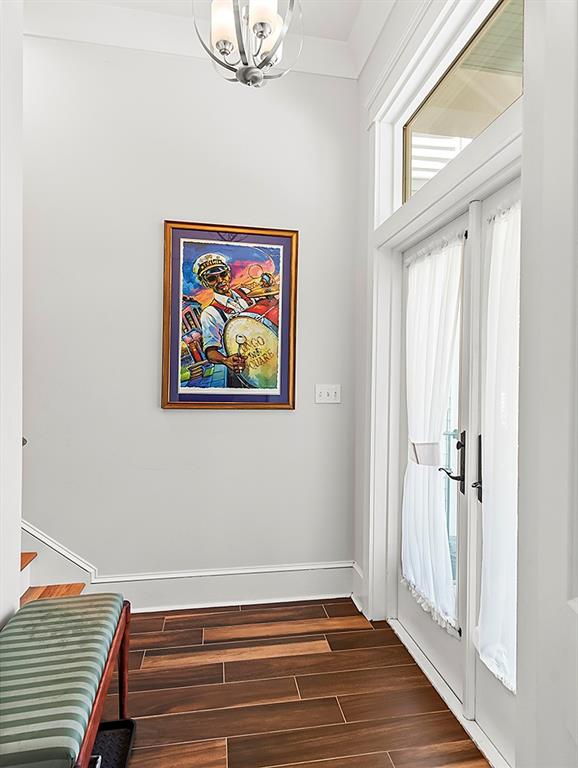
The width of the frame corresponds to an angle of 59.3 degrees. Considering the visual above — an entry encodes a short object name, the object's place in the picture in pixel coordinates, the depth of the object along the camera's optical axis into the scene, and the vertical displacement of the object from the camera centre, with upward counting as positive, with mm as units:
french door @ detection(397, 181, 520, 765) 1696 -297
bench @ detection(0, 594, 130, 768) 1126 -795
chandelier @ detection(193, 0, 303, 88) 1495 +1051
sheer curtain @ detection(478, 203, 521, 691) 1664 -244
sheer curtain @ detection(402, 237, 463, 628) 2104 -146
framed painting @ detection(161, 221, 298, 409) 2805 +352
